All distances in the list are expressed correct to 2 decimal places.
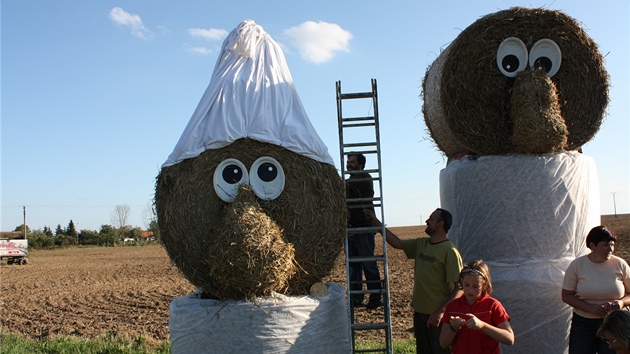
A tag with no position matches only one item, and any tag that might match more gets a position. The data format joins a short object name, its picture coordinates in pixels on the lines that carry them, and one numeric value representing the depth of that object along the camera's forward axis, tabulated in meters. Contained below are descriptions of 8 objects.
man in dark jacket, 5.66
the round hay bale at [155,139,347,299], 4.59
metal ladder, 5.10
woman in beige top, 4.21
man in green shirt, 4.50
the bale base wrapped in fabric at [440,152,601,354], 4.96
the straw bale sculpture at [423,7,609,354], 4.99
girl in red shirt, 3.56
